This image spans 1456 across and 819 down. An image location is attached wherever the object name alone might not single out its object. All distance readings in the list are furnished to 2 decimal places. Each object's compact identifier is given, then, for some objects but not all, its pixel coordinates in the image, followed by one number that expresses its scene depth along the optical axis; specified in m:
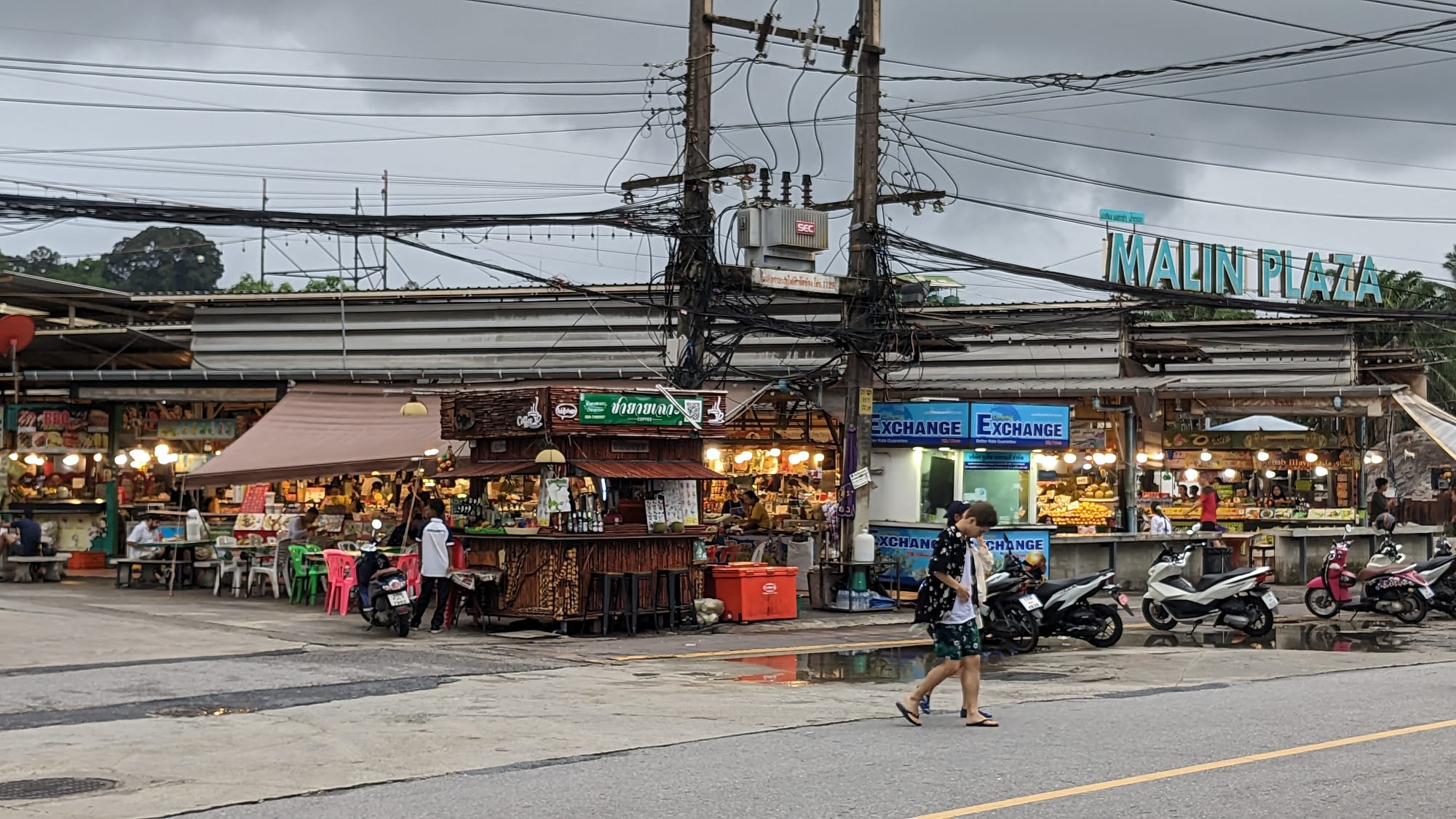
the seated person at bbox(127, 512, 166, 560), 24.06
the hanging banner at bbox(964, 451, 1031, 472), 23.06
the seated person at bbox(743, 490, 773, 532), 26.62
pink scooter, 20.80
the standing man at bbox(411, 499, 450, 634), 18.08
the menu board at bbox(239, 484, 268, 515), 27.20
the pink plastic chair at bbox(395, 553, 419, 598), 19.75
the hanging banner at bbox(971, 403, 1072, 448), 22.75
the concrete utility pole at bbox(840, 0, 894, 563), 21.95
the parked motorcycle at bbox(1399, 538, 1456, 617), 21.06
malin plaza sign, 30.95
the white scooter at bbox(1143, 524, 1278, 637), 18.73
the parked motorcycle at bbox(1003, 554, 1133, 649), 17.56
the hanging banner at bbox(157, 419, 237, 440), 28.23
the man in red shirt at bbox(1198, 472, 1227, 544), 27.14
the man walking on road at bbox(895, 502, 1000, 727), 10.91
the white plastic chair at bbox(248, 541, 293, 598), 22.64
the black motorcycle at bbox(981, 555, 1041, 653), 16.98
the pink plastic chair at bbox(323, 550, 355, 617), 20.00
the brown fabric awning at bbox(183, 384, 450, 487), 21.61
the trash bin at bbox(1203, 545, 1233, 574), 25.62
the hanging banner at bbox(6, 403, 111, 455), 27.50
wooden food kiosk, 17.80
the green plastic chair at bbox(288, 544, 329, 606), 21.83
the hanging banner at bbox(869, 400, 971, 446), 22.75
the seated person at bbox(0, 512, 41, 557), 24.47
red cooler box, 19.70
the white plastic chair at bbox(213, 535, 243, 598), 22.97
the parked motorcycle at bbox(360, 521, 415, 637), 17.48
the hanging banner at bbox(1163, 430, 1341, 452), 32.06
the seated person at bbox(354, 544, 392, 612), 18.41
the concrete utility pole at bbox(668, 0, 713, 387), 20.34
